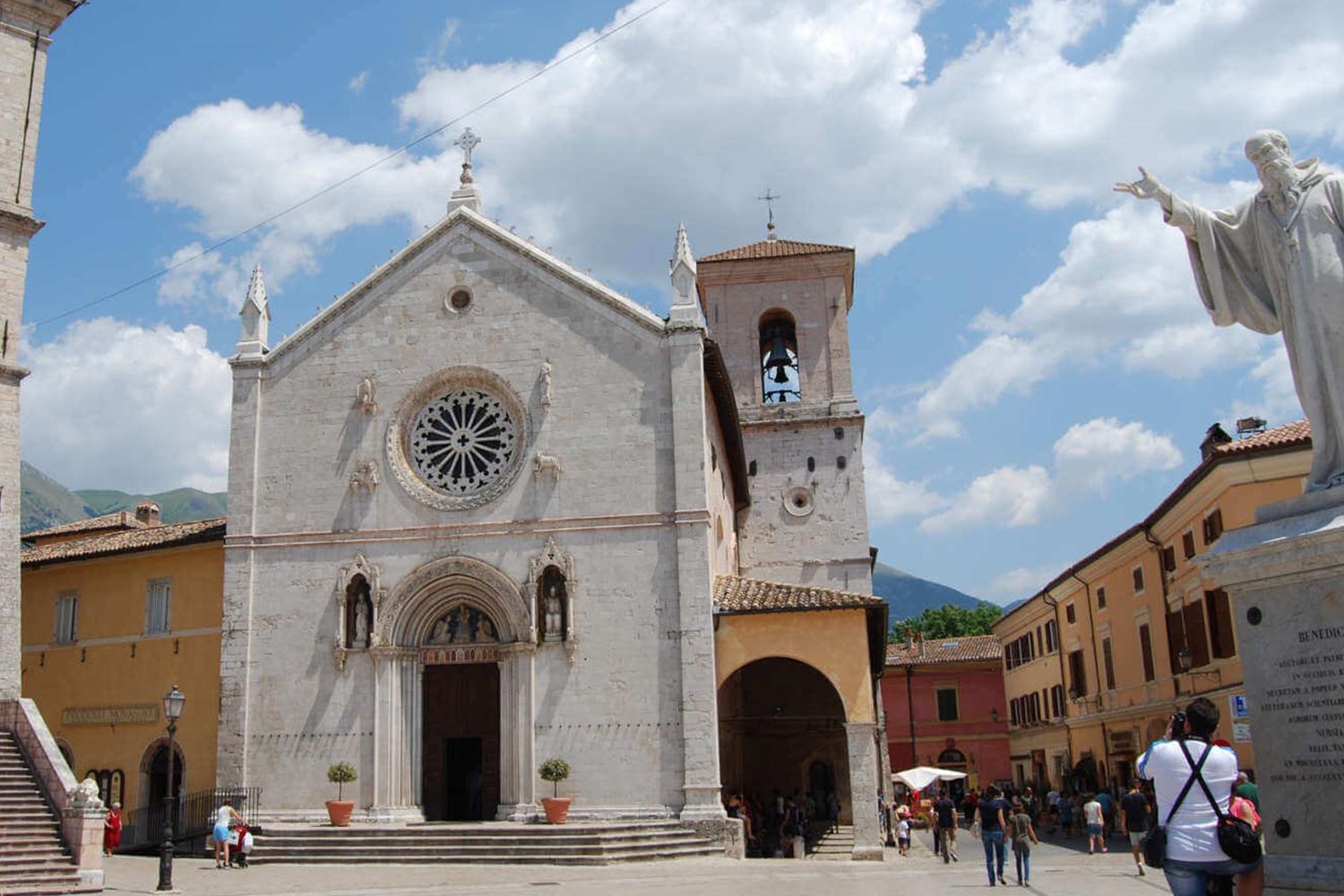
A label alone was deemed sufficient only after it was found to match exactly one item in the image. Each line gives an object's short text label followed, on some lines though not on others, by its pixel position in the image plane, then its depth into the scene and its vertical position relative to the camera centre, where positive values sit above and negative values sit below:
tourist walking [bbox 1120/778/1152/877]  20.08 -1.65
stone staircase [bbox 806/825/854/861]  25.81 -2.67
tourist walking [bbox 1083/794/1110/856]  27.41 -2.34
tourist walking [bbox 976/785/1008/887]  19.42 -1.76
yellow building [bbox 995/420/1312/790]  25.34 +2.33
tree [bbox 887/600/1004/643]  86.69 +7.15
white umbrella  32.44 -1.42
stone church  24.61 +3.68
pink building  58.00 +0.39
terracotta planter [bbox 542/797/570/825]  23.70 -1.38
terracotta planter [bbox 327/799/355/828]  24.28 -1.33
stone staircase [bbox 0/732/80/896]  18.03 -1.30
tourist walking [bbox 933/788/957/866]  24.81 -1.99
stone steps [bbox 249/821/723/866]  21.95 -1.91
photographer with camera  5.89 -0.48
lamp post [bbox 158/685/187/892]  18.27 -0.94
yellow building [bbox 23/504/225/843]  27.45 +2.40
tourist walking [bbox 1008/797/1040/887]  19.95 -1.92
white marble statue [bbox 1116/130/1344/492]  6.62 +2.52
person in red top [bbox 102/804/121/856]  24.31 -1.59
